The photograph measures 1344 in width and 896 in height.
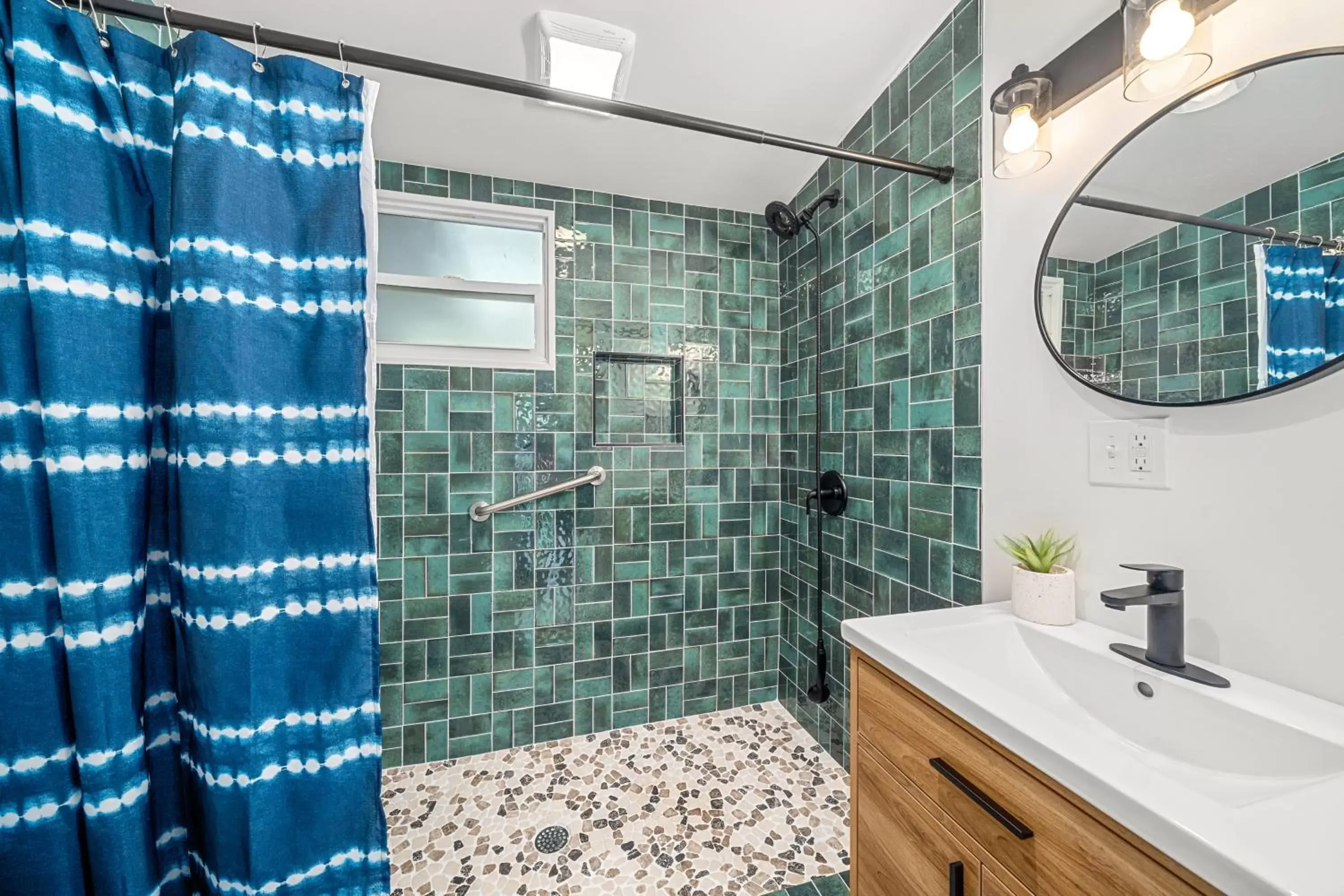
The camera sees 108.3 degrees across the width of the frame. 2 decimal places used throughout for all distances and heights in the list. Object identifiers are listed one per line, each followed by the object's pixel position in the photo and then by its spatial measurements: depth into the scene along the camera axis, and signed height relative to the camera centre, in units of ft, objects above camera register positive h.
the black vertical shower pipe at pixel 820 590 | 6.26 -2.02
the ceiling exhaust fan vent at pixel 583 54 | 4.34 +3.68
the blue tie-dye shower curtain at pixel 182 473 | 2.23 -0.13
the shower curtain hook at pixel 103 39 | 2.43 +2.05
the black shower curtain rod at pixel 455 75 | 2.56 +2.37
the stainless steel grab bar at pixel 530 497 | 6.37 -0.74
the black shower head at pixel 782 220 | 6.63 +3.00
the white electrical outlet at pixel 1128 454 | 2.98 -0.14
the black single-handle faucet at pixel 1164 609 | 2.63 -0.98
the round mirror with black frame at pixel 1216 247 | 2.32 +1.04
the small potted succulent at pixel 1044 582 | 3.36 -1.04
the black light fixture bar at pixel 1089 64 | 3.12 +2.51
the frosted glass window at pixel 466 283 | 6.53 +2.20
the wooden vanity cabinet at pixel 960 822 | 1.87 -1.84
